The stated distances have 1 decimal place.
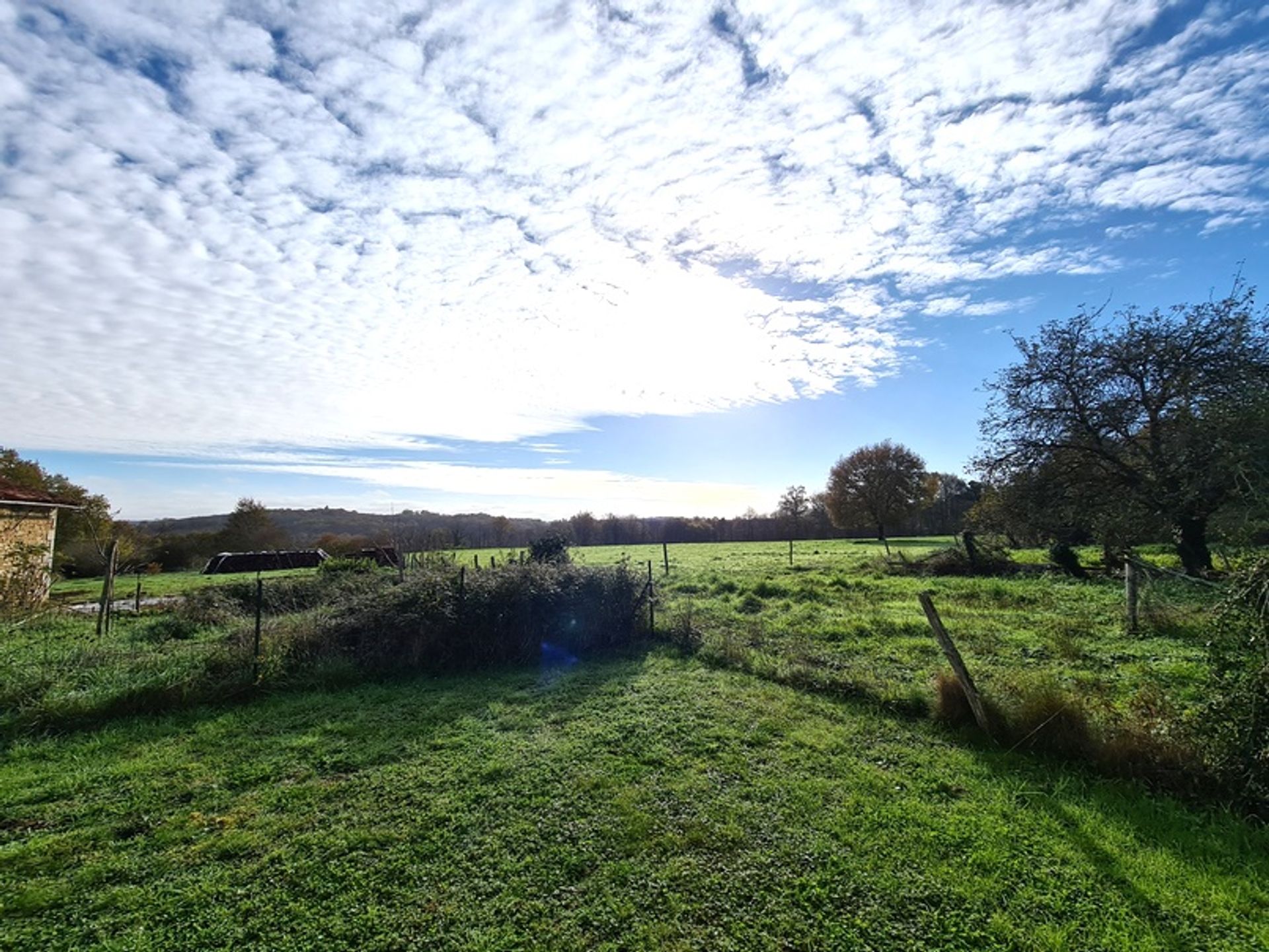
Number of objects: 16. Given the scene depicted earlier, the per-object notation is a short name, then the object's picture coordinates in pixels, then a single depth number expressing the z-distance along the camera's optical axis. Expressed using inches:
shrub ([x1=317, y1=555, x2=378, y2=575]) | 673.6
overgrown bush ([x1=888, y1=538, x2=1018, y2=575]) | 767.7
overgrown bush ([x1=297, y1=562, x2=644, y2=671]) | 376.2
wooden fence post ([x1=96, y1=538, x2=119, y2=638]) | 426.9
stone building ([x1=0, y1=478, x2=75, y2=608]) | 494.3
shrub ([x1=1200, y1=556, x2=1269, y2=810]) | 163.5
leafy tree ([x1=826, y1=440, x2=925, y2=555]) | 1873.8
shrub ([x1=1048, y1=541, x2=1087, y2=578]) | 690.2
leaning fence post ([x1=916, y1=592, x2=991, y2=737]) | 235.1
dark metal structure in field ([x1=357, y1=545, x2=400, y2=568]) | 879.1
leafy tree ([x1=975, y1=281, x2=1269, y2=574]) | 499.2
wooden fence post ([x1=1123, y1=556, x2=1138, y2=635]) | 387.2
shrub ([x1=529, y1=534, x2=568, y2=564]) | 617.5
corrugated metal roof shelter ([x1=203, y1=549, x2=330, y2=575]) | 1136.8
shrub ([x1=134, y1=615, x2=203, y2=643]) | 437.4
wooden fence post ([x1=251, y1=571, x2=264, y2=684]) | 318.0
